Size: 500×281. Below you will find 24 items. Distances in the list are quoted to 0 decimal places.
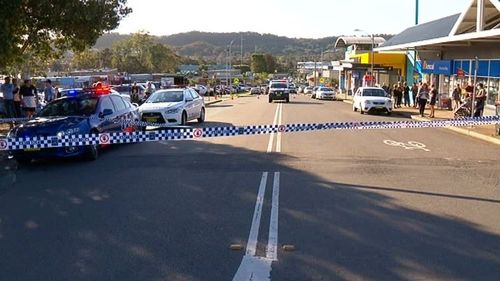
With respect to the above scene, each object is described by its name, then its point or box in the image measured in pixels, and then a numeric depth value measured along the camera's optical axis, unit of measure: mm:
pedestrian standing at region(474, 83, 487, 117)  21234
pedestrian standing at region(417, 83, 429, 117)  26750
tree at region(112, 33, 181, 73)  131375
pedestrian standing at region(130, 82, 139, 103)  30969
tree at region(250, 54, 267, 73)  174250
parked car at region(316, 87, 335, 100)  55188
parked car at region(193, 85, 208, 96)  66688
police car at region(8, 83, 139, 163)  11719
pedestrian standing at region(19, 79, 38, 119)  19141
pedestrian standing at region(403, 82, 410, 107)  36344
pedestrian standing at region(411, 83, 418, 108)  35200
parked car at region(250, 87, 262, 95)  87438
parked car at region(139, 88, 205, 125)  19391
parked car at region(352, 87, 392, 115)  29266
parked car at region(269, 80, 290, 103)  46344
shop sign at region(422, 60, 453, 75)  32250
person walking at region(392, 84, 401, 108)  35188
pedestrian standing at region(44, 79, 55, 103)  23312
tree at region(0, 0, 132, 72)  13805
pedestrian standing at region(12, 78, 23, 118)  19508
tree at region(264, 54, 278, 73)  181375
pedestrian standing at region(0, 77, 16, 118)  19156
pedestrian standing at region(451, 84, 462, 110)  27938
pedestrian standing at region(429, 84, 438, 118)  25500
